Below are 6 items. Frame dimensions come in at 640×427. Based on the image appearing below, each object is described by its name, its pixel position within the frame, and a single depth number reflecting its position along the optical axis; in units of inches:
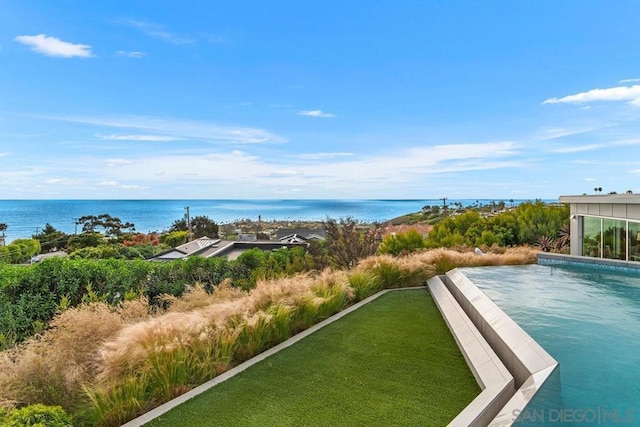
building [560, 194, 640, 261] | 377.7
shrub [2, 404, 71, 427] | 88.1
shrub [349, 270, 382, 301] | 271.6
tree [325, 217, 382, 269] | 367.6
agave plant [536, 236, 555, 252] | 492.7
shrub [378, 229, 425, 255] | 461.7
